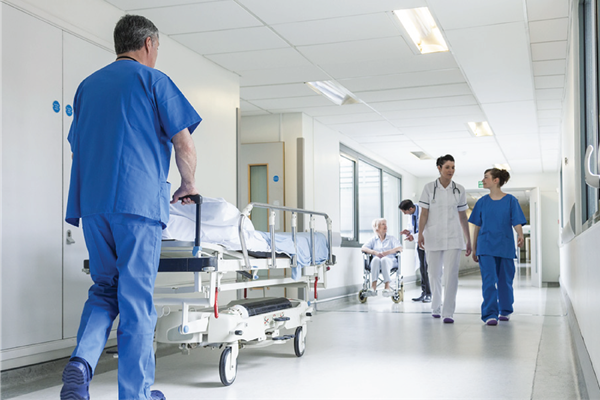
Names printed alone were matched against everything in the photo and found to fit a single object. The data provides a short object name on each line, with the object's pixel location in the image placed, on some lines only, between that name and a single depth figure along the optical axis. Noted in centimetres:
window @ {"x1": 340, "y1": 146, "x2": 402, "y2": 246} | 963
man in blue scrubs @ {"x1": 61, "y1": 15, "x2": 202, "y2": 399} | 224
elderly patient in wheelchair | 852
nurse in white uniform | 583
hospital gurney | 306
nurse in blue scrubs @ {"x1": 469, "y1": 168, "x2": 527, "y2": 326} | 570
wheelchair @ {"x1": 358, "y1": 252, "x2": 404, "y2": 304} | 843
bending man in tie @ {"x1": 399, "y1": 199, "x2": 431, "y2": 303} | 866
